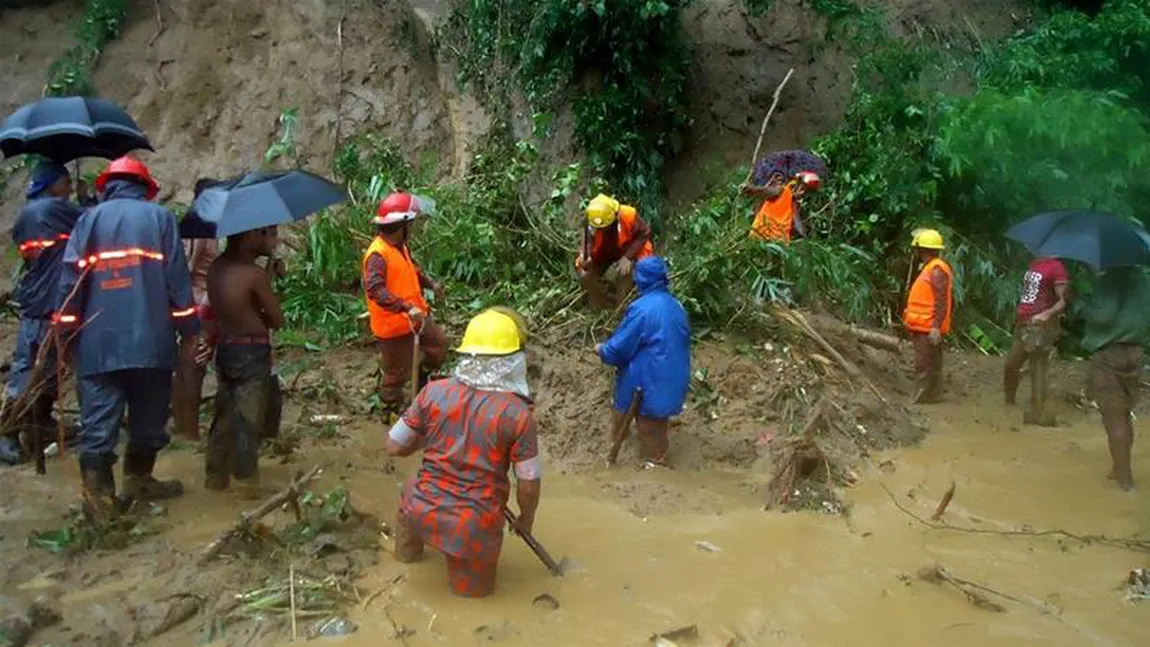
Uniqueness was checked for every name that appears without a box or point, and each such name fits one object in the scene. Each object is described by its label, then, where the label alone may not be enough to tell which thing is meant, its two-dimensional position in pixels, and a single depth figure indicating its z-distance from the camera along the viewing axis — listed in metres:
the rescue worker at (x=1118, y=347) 6.12
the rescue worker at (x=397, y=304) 6.51
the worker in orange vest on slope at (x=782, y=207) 8.79
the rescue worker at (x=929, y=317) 7.93
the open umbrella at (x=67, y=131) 6.13
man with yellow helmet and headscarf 4.39
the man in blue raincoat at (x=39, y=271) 5.95
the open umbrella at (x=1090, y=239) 5.93
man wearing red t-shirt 7.46
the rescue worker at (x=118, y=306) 5.01
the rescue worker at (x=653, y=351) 6.17
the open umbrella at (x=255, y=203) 5.18
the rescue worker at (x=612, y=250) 7.48
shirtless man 5.44
